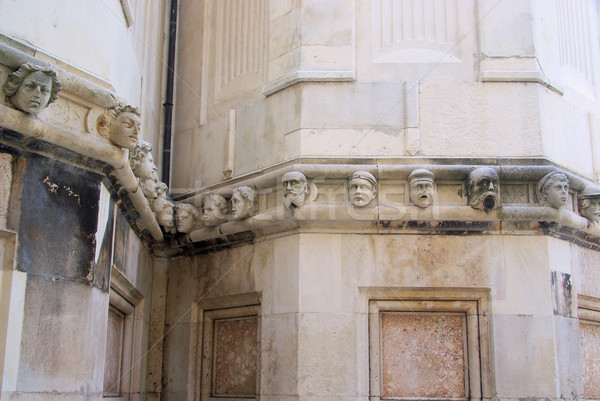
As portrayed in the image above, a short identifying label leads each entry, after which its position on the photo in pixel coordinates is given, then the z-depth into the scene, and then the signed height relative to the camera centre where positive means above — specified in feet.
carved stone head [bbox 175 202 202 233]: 22.21 +4.68
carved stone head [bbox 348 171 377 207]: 19.38 +4.87
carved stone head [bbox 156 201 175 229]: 21.61 +4.61
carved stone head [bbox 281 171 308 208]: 19.48 +4.87
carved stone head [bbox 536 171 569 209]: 19.19 +4.85
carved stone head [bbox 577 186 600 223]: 20.75 +4.84
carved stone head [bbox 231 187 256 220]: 20.79 +4.80
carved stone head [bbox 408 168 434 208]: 19.27 +4.88
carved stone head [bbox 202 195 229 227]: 21.49 +4.75
